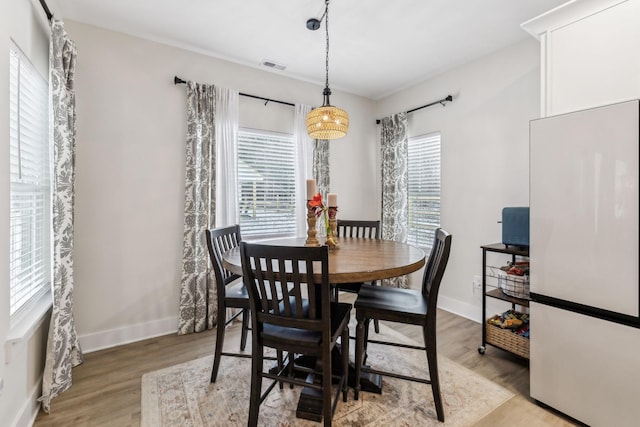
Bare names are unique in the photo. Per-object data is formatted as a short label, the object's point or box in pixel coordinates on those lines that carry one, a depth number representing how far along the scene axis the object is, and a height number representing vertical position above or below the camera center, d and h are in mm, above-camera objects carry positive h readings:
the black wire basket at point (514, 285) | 2230 -573
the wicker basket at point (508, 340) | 2213 -1003
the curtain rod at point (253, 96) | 2820 +1194
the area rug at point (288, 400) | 1703 -1177
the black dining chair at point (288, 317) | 1388 -534
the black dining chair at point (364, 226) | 2822 -173
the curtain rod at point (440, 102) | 3309 +1196
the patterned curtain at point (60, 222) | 1898 -90
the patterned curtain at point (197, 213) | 2834 -44
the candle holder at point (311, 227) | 2144 -138
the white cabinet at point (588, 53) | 1561 +855
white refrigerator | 1487 -299
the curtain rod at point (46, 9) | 1916 +1284
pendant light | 2273 +666
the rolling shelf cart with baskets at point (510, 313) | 2236 -873
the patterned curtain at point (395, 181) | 3809 +354
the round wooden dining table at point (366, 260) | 1512 -304
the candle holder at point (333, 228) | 2184 -145
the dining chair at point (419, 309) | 1680 -581
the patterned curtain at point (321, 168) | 3658 +491
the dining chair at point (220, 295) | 2014 -593
